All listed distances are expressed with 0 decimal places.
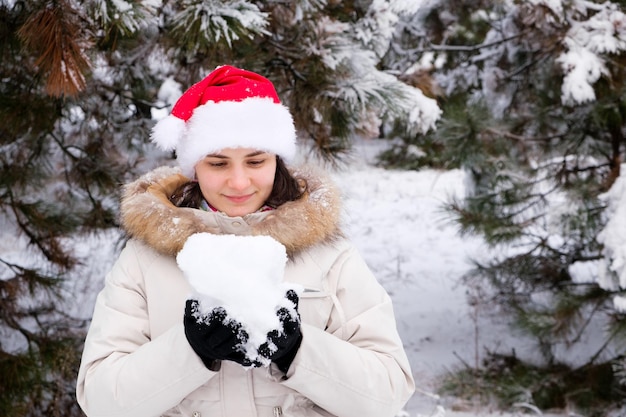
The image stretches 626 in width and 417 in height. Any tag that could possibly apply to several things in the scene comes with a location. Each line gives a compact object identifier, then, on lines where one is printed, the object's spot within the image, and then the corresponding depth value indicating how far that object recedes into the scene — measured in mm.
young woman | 1268
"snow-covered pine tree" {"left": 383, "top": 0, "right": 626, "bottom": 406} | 3441
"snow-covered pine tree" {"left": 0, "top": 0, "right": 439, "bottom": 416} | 2049
